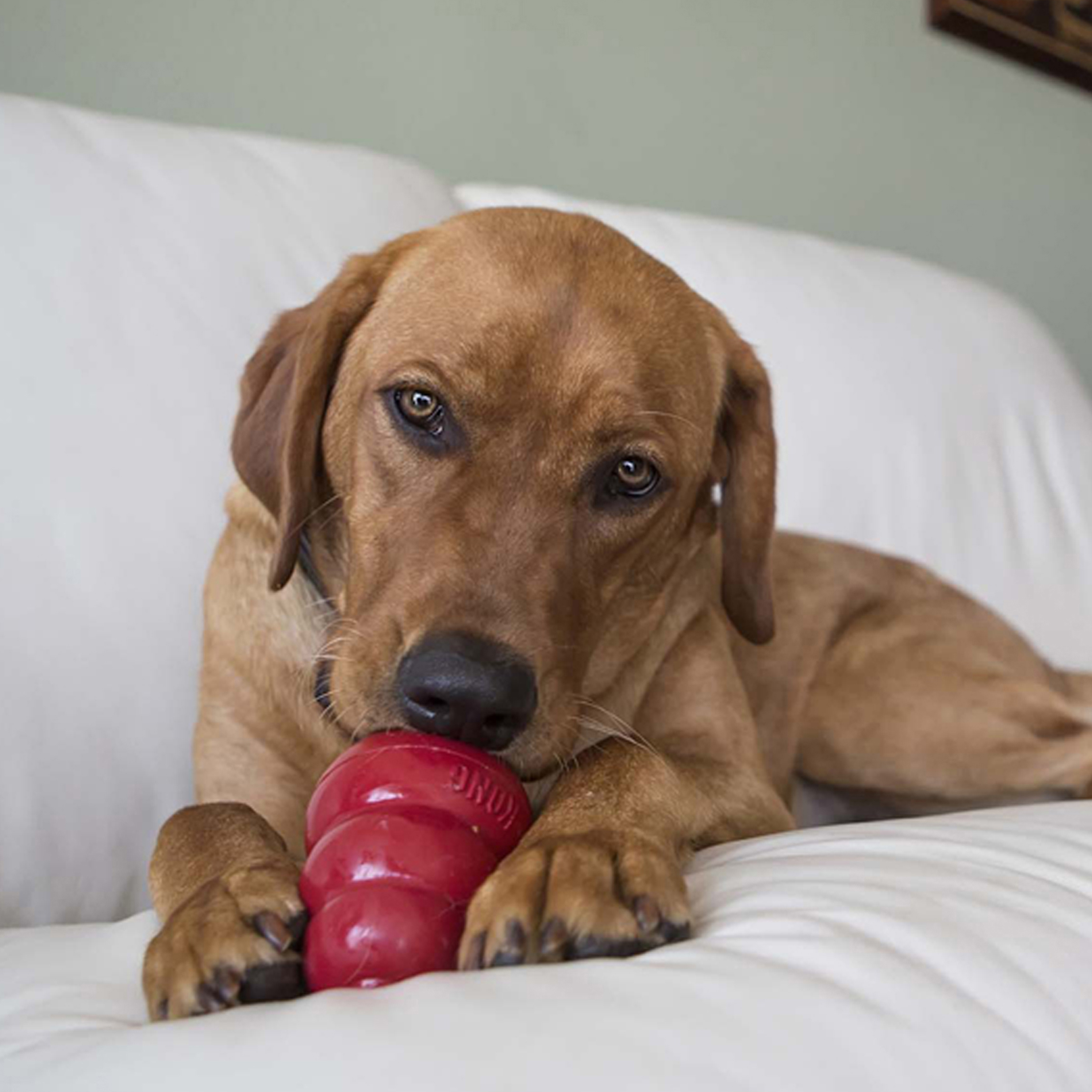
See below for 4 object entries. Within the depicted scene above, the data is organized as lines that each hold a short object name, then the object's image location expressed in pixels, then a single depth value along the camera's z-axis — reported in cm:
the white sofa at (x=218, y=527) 41
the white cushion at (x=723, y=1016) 40
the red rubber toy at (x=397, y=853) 46
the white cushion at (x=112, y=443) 67
